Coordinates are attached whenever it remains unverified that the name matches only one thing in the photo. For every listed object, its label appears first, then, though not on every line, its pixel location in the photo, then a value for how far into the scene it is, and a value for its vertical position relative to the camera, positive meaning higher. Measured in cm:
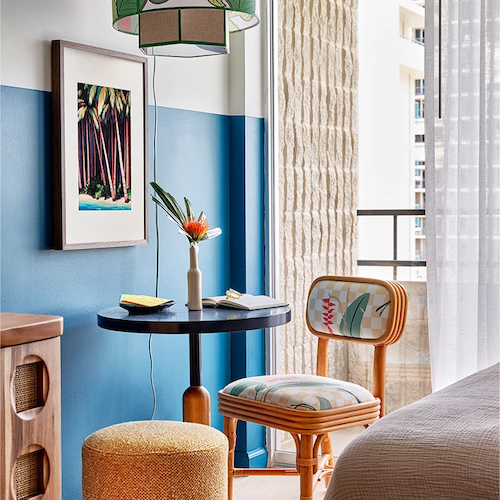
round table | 257 -37
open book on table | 287 -34
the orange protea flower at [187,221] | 290 -3
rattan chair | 257 -61
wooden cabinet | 196 -50
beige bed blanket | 131 -43
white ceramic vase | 286 -26
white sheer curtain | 335 +10
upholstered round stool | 229 -74
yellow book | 274 -31
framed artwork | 268 +24
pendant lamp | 259 +65
